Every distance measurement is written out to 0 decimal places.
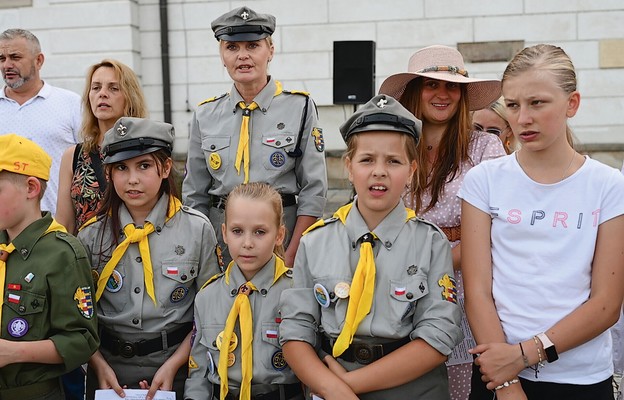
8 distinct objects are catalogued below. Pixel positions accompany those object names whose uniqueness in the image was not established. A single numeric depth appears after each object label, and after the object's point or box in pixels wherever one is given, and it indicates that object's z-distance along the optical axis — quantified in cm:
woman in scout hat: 354
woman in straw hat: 305
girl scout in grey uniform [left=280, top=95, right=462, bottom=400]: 247
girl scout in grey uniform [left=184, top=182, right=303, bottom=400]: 274
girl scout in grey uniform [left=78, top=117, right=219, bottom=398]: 295
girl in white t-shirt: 236
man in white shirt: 495
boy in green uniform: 264
